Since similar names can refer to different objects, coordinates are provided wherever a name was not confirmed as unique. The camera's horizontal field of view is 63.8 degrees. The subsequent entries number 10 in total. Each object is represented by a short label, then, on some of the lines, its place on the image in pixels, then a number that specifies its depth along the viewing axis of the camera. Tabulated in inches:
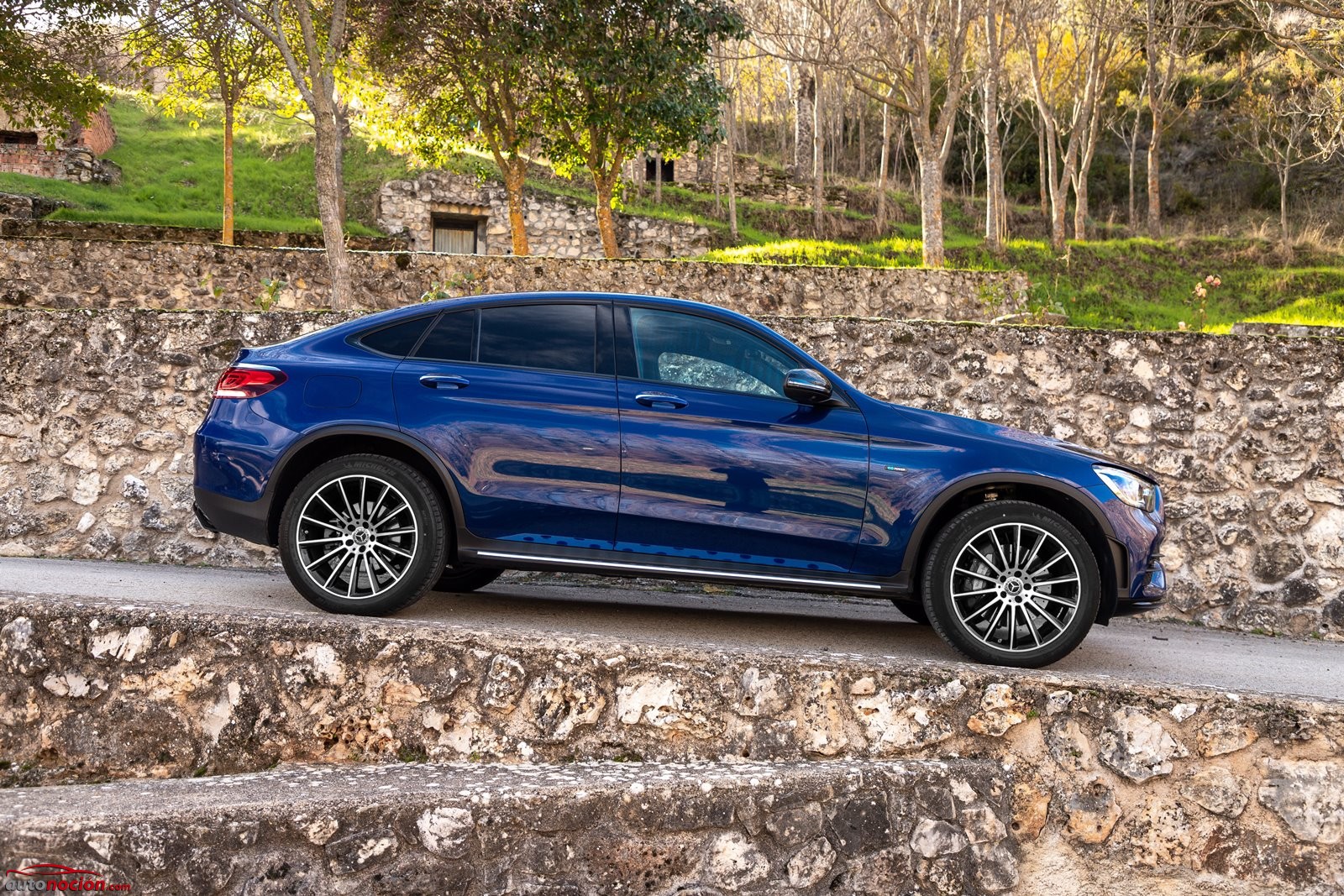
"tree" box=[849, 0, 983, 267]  695.1
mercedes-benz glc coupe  198.4
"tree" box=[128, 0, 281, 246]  653.3
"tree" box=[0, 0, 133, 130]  669.3
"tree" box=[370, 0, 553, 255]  668.1
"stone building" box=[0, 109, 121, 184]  1117.7
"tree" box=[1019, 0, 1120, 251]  1071.0
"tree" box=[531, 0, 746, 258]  677.3
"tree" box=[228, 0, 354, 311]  487.8
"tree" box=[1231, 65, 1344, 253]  1163.3
